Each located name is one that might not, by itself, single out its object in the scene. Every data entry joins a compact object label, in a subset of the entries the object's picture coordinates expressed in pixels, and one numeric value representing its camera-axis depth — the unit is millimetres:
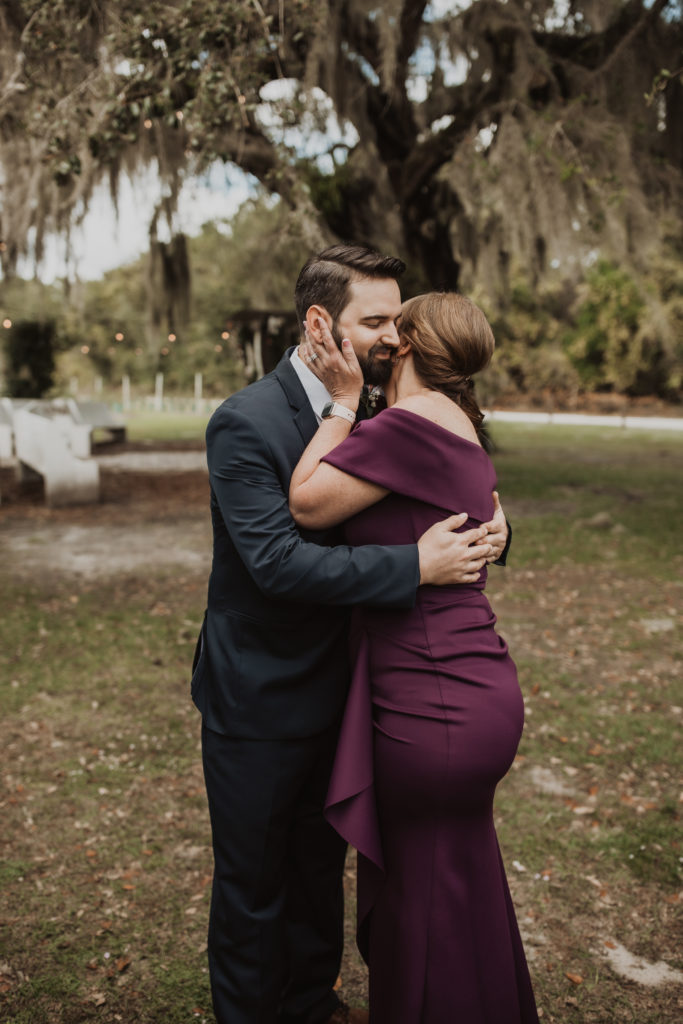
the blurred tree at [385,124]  5715
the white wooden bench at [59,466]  10062
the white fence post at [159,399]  36656
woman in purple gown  1781
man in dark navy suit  1799
